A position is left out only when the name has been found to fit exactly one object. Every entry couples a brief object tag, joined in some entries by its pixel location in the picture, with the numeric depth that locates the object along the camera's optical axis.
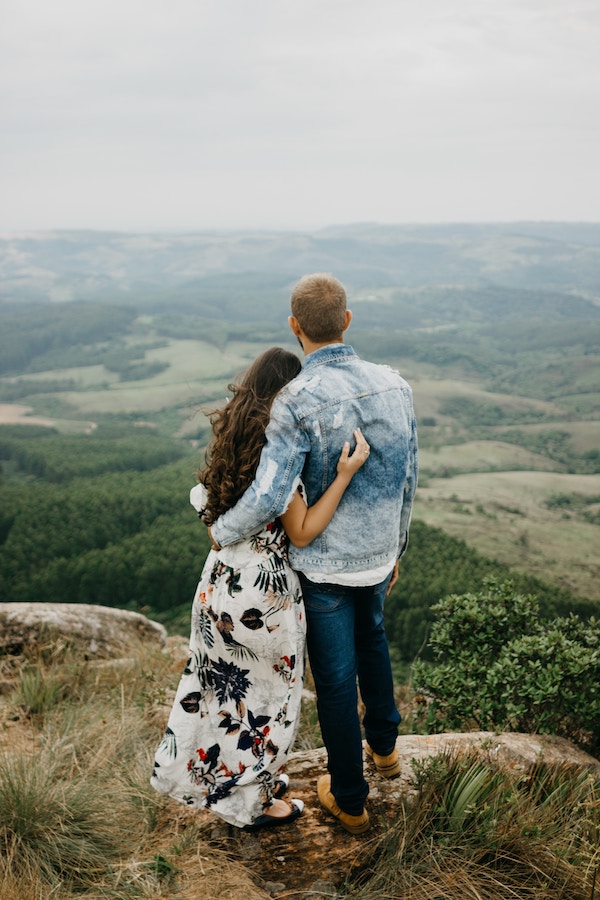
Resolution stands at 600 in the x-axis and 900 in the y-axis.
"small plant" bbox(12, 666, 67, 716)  3.97
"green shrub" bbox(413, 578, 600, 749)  3.34
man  2.09
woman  2.21
